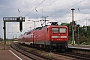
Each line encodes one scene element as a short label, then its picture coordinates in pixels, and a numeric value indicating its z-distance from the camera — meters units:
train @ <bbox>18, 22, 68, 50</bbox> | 32.16
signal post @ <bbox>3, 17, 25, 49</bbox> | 53.55
